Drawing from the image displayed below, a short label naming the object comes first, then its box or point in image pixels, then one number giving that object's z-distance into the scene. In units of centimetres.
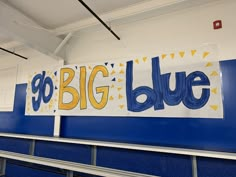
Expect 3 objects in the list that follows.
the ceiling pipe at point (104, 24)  203
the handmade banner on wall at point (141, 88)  188
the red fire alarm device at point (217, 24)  195
